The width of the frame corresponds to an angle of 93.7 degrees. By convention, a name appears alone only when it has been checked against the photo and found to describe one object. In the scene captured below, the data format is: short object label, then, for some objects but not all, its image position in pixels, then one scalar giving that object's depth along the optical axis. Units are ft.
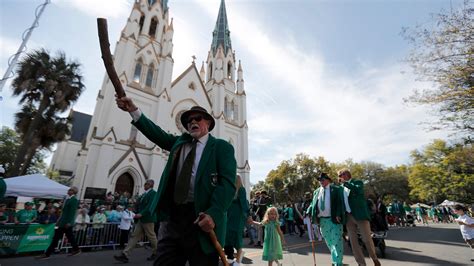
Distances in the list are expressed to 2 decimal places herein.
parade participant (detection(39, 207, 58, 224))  25.99
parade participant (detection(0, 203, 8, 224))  23.97
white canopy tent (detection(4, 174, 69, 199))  32.50
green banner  20.25
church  55.11
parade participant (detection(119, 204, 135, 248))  25.36
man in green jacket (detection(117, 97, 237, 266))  5.32
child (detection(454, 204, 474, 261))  19.43
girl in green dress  14.74
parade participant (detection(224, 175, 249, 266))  14.28
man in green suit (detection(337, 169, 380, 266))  14.14
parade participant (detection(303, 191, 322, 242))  33.43
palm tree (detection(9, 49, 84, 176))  44.21
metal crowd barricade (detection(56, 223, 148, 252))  24.23
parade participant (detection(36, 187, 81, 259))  20.68
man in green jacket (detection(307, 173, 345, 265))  13.73
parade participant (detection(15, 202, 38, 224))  25.96
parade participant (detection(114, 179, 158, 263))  18.06
